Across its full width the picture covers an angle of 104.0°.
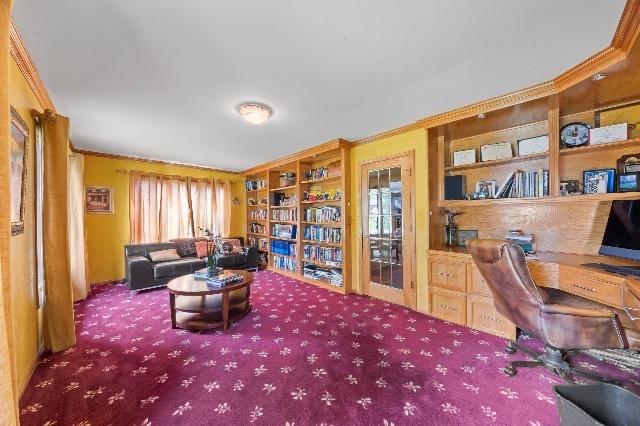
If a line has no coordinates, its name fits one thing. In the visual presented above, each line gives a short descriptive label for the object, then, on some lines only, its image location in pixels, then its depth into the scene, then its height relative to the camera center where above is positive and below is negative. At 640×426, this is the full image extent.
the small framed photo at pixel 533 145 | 2.37 +0.63
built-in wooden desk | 1.68 -0.61
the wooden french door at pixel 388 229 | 3.11 -0.24
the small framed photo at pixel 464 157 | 2.79 +0.61
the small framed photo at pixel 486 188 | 2.70 +0.24
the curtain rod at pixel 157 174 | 4.43 +0.75
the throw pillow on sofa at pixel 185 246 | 4.53 -0.58
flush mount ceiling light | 2.38 +0.98
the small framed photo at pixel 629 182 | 1.96 +0.21
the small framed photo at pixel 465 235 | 2.95 -0.29
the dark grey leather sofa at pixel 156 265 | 3.66 -0.83
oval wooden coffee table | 2.51 -1.08
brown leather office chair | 1.51 -0.69
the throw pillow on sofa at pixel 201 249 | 4.54 -0.64
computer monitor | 1.87 -0.18
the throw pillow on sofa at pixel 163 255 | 4.06 -0.68
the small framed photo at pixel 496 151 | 2.57 +0.62
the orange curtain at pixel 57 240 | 2.10 -0.21
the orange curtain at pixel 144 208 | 4.45 +0.12
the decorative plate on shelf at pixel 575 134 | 2.21 +0.67
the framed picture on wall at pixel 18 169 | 1.62 +0.33
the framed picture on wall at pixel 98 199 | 4.14 +0.27
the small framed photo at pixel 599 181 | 2.10 +0.24
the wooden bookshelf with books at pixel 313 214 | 3.74 -0.02
